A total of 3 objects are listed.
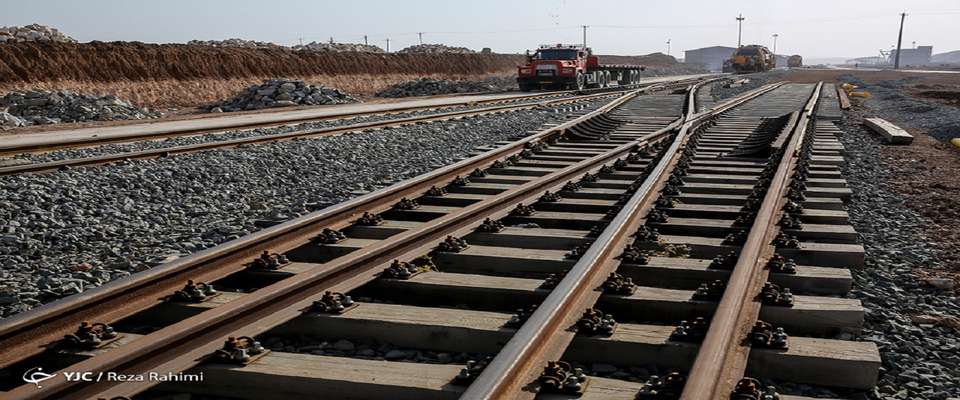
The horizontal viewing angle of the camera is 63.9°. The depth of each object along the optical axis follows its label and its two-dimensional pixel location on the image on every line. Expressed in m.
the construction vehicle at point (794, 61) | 98.81
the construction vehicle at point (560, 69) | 32.16
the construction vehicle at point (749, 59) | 64.56
